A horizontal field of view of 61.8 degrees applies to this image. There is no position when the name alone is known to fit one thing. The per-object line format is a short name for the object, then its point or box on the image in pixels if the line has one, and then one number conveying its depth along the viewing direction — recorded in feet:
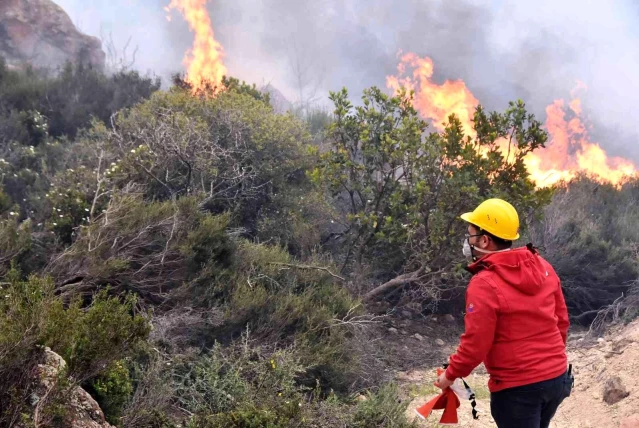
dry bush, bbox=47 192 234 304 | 17.38
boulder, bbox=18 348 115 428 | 9.11
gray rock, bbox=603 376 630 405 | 18.62
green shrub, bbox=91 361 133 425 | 11.47
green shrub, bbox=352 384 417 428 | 14.33
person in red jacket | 9.04
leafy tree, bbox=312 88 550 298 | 24.23
